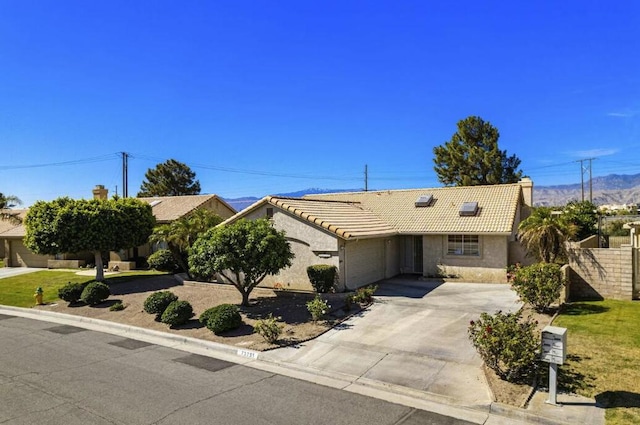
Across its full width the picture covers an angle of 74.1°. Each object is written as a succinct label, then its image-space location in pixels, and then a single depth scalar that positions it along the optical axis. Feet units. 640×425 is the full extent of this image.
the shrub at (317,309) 47.14
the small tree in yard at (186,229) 73.61
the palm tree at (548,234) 54.44
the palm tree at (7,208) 118.67
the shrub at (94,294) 62.39
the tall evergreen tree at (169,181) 202.18
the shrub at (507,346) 29.22
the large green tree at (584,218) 89.61
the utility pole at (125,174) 150.00
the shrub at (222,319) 45.21
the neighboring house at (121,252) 103.09
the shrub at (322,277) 57.72
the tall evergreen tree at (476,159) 143.33
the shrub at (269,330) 41.78
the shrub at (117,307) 59.88
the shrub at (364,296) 54.85
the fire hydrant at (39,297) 66.69
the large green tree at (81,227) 76.48
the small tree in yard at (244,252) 52.70
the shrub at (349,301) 52.26
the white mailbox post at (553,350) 26.08
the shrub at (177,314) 49.52
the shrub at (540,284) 45.16
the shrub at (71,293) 64.08
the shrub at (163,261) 89.40
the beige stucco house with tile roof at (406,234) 62.28
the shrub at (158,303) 53.38
